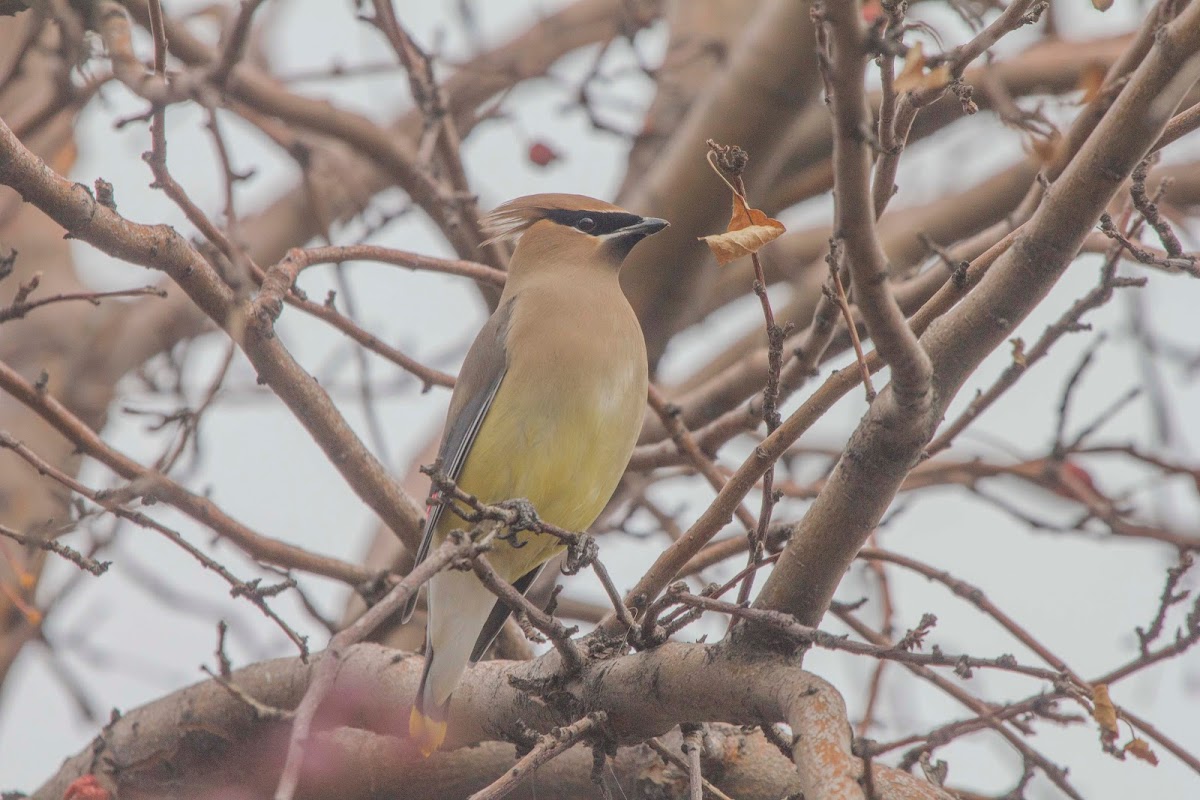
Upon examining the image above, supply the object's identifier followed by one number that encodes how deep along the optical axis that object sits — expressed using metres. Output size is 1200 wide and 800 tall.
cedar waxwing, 7.15
